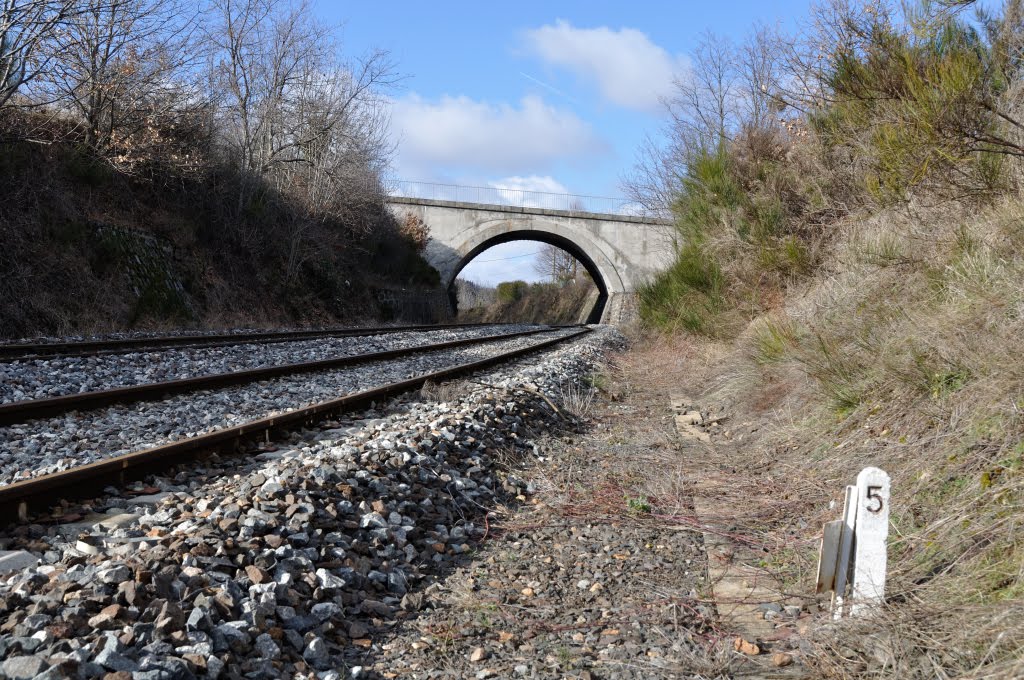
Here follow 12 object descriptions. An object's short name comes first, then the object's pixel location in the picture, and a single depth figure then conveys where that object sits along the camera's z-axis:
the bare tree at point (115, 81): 16.55
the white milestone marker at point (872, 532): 2.68
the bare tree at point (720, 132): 12.08
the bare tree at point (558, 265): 63.50
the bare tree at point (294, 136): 24.03
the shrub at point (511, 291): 57.71
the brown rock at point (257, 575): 2.92
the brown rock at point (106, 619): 2.40
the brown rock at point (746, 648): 2.71
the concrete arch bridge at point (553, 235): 42.56
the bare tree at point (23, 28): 11.83
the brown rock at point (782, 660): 2.61
